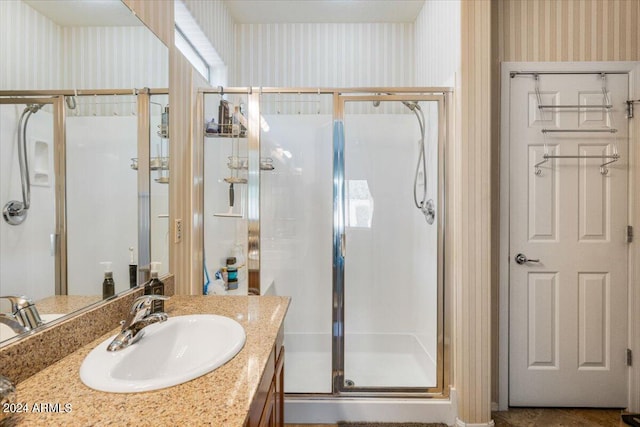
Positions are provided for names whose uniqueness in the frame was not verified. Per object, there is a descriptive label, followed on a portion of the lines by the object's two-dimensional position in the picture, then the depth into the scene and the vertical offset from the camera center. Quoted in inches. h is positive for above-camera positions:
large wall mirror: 28.4 +7.1
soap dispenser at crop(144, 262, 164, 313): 45.6 -12.3
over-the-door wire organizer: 74.8 +20.4
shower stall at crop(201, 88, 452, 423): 74.7 -6.5
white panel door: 75.1 -9.0
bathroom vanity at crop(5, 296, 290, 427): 22.3 -15.5
